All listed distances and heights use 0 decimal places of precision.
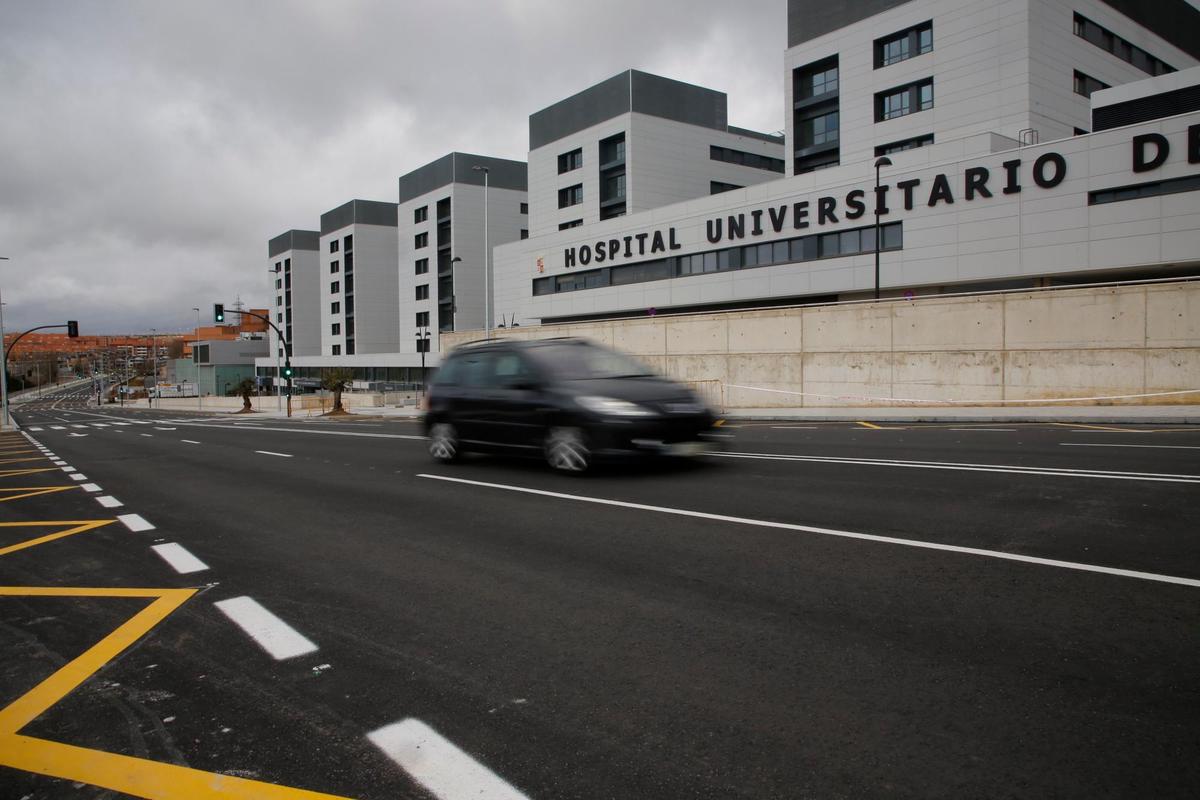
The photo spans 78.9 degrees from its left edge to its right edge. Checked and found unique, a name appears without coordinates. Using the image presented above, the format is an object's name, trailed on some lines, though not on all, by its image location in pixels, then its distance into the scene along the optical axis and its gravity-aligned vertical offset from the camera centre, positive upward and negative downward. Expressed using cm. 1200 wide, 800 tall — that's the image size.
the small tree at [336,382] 4322 +5
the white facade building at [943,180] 2967 +898
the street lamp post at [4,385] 4048 +22
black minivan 859 -36
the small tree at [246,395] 5860 -85
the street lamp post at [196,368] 11348 +291
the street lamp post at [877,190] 3225 +869
